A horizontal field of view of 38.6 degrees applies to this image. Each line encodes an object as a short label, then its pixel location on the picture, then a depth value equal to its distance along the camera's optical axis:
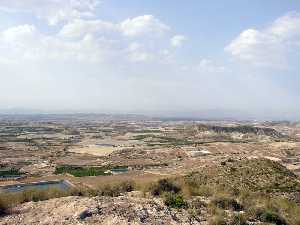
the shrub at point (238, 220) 15.27
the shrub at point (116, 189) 19.98
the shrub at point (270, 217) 16.30
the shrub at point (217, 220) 15.02
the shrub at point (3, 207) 16.19
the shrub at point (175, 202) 17.44
